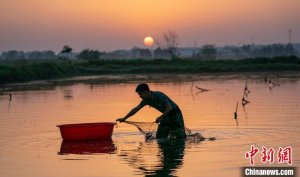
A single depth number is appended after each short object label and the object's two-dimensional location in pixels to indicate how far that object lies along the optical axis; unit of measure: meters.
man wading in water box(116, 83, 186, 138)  15.72
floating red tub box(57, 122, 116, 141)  17.00
